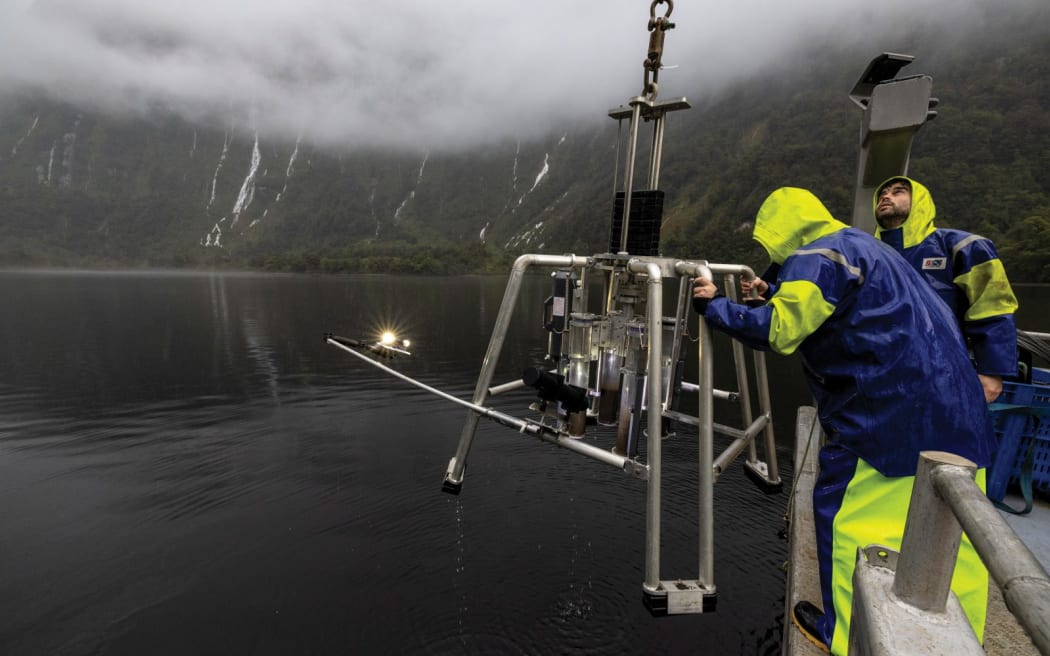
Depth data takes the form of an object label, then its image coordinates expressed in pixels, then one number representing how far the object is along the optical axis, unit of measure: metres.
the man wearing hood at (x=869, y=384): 2.30
